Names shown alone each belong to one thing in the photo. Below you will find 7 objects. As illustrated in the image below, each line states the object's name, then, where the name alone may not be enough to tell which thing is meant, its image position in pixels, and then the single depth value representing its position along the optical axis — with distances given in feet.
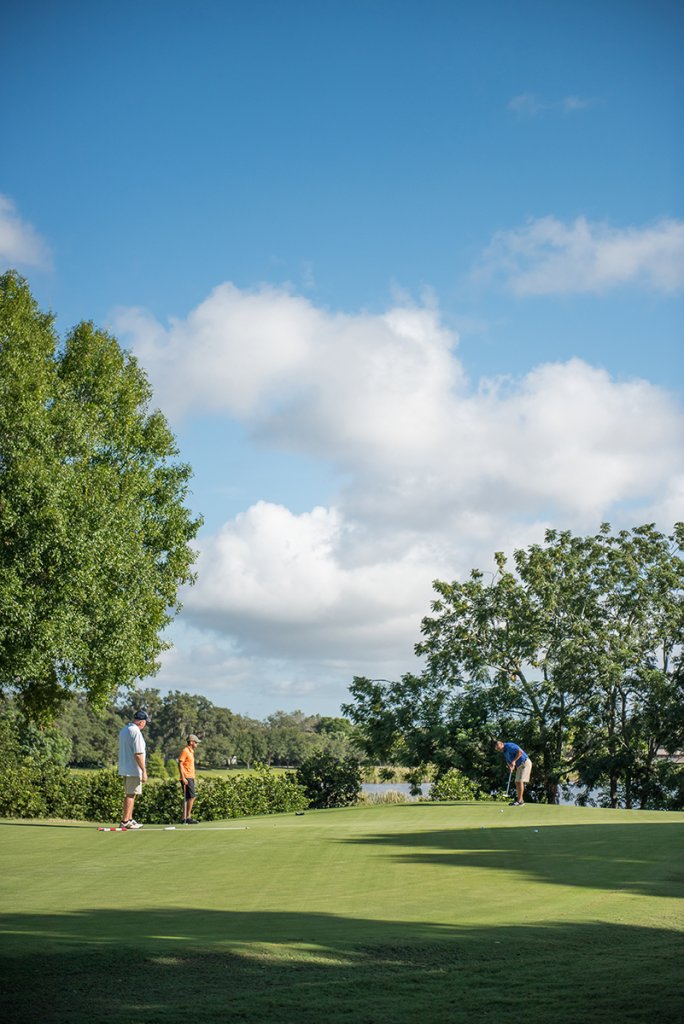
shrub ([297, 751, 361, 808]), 105.70
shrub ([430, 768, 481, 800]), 106.93
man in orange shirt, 66.95
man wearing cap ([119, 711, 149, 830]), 57.57
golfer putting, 78.69
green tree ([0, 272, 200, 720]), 93.76
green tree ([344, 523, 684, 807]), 131.95
